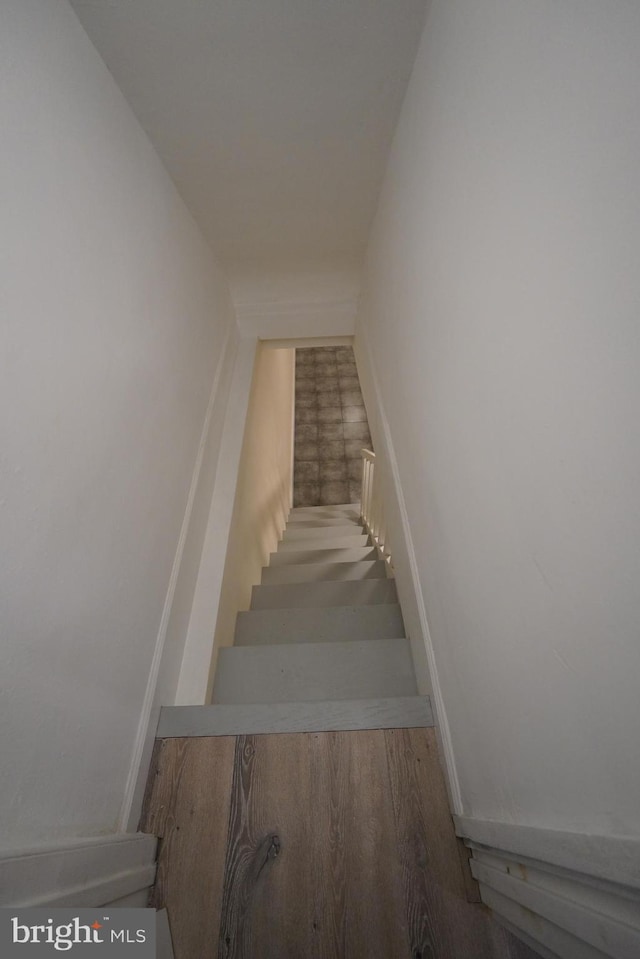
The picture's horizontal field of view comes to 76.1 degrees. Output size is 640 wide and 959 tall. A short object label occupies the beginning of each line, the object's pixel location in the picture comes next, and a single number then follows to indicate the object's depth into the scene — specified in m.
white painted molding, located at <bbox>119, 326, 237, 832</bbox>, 1.10
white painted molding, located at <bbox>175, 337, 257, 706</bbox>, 1.53
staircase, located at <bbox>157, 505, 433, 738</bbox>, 1.30
